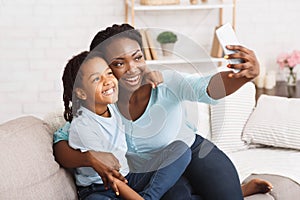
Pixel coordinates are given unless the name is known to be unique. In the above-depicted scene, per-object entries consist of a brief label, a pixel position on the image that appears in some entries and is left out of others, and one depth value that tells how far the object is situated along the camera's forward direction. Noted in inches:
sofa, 77.8
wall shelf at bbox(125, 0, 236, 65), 151.9
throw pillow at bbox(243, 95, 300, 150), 115.6
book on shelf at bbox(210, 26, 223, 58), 158.4
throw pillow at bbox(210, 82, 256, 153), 115.0
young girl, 76.9
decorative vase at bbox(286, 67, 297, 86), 161.6
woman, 74.7
